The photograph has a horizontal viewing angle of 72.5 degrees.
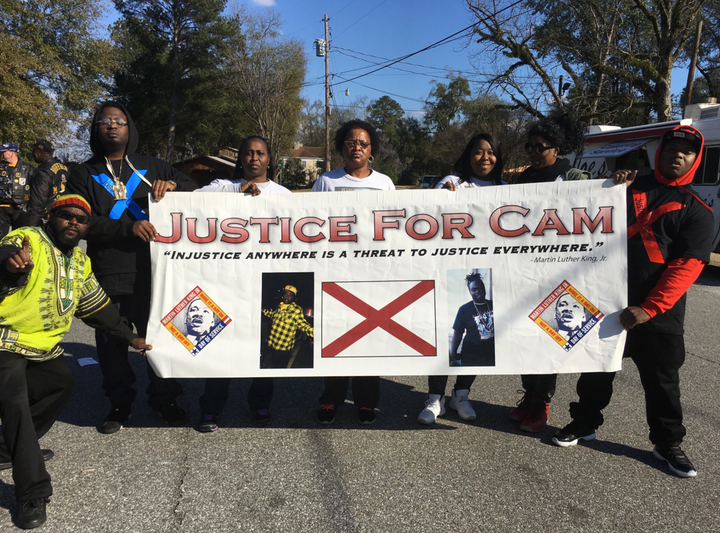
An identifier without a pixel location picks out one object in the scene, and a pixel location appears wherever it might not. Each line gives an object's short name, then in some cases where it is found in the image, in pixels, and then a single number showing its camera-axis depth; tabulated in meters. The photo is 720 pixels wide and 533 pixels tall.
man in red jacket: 2.81
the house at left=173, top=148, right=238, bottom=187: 34.38
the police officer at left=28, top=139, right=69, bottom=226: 6.65
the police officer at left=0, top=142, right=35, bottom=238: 6.67
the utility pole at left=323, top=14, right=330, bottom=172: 32.09
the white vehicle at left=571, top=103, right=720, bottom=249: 9.79
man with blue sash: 3.20
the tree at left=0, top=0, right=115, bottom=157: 18.05
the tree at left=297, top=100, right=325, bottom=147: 62.35
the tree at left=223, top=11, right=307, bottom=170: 32.81
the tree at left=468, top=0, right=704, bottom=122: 19.06
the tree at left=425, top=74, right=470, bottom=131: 58.12
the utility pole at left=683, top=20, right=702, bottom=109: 18.40
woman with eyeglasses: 3.49
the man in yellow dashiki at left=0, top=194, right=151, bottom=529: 2.39
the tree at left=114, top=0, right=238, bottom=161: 33.16
